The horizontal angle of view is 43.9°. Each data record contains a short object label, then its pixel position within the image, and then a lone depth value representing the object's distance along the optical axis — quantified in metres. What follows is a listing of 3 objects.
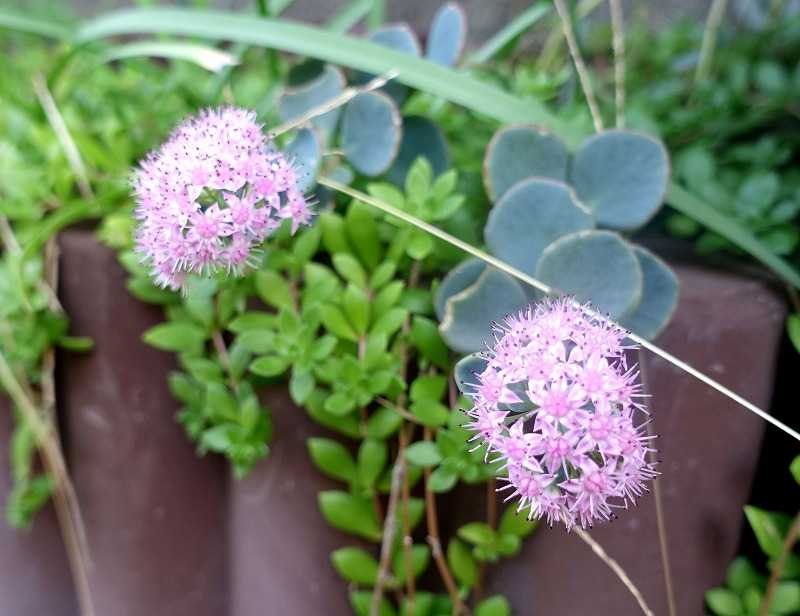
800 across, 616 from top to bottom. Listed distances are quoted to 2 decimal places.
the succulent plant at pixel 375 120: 0.24
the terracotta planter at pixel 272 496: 0.24
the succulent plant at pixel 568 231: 0.21
